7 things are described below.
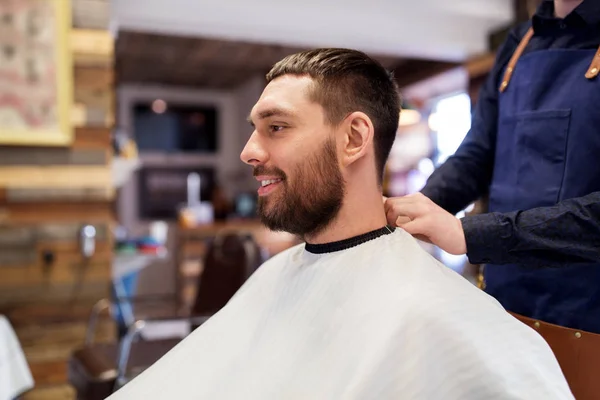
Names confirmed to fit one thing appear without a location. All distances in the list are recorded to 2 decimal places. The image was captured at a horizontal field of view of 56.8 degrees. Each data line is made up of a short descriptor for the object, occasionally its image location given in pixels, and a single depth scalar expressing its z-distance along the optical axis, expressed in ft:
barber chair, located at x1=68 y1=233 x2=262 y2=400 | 6.83
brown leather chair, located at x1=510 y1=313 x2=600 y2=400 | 3.37
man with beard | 2.77
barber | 3.39
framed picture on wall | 9.86
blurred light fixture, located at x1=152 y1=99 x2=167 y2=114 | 27.22
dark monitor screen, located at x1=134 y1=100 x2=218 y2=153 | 26.85
